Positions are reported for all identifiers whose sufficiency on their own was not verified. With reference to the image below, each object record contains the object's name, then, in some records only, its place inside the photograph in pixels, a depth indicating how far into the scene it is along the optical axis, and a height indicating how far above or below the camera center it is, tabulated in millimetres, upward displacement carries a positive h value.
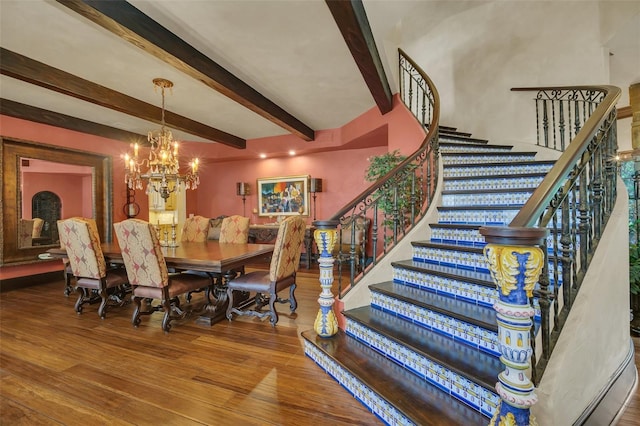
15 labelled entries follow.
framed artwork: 6488 +371
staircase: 1371 -774
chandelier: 3207 +548
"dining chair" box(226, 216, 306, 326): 2746 -674
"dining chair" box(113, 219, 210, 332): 2549 -500
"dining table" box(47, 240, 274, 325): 2709 -470
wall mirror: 4246 +377
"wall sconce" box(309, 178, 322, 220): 6180 +567
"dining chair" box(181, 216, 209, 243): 4441 -270
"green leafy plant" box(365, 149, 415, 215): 3266 +432
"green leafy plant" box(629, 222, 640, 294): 2359 -523
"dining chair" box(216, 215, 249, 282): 4105 -262
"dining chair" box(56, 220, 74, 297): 3808 -893
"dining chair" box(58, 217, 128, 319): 2945 -478
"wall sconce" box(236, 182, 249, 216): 6965 +577
